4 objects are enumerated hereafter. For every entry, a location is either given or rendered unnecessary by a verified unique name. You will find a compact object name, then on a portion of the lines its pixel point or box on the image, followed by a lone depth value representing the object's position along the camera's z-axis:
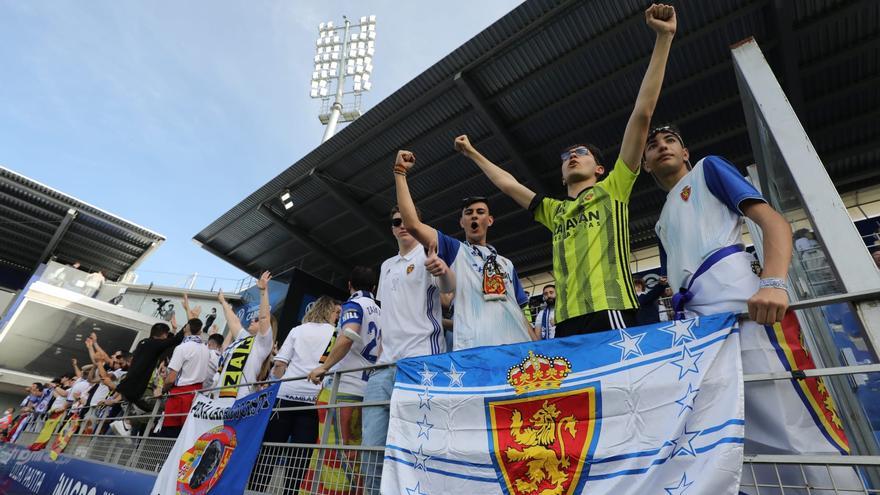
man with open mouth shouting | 2.32
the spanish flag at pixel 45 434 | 6.57
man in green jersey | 1.91
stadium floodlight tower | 23.23
